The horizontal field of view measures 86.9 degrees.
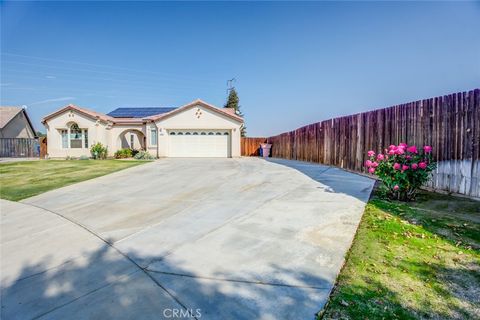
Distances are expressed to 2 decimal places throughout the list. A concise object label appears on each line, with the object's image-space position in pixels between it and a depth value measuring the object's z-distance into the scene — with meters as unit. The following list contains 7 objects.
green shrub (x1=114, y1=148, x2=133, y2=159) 20.17
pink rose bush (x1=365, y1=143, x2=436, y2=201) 5.37
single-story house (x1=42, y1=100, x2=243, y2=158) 19.19
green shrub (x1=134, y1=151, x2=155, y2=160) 18.81
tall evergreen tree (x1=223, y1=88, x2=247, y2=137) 47.16
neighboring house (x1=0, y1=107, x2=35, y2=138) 26.62
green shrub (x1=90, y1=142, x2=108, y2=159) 19.14
